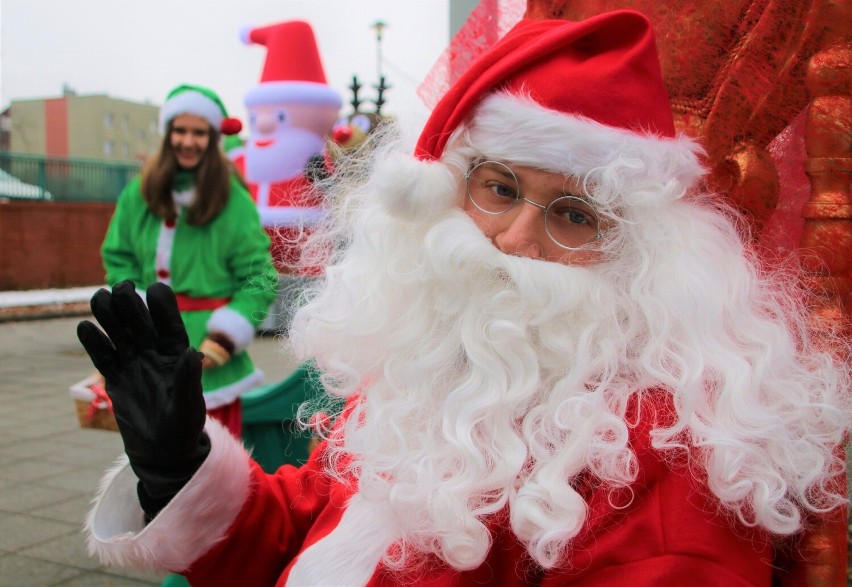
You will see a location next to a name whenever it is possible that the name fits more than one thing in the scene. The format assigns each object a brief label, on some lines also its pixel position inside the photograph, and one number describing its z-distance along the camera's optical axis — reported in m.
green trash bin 3.67
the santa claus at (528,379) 1.17
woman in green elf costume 3.39
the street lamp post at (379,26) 9.03
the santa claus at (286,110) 6.77
